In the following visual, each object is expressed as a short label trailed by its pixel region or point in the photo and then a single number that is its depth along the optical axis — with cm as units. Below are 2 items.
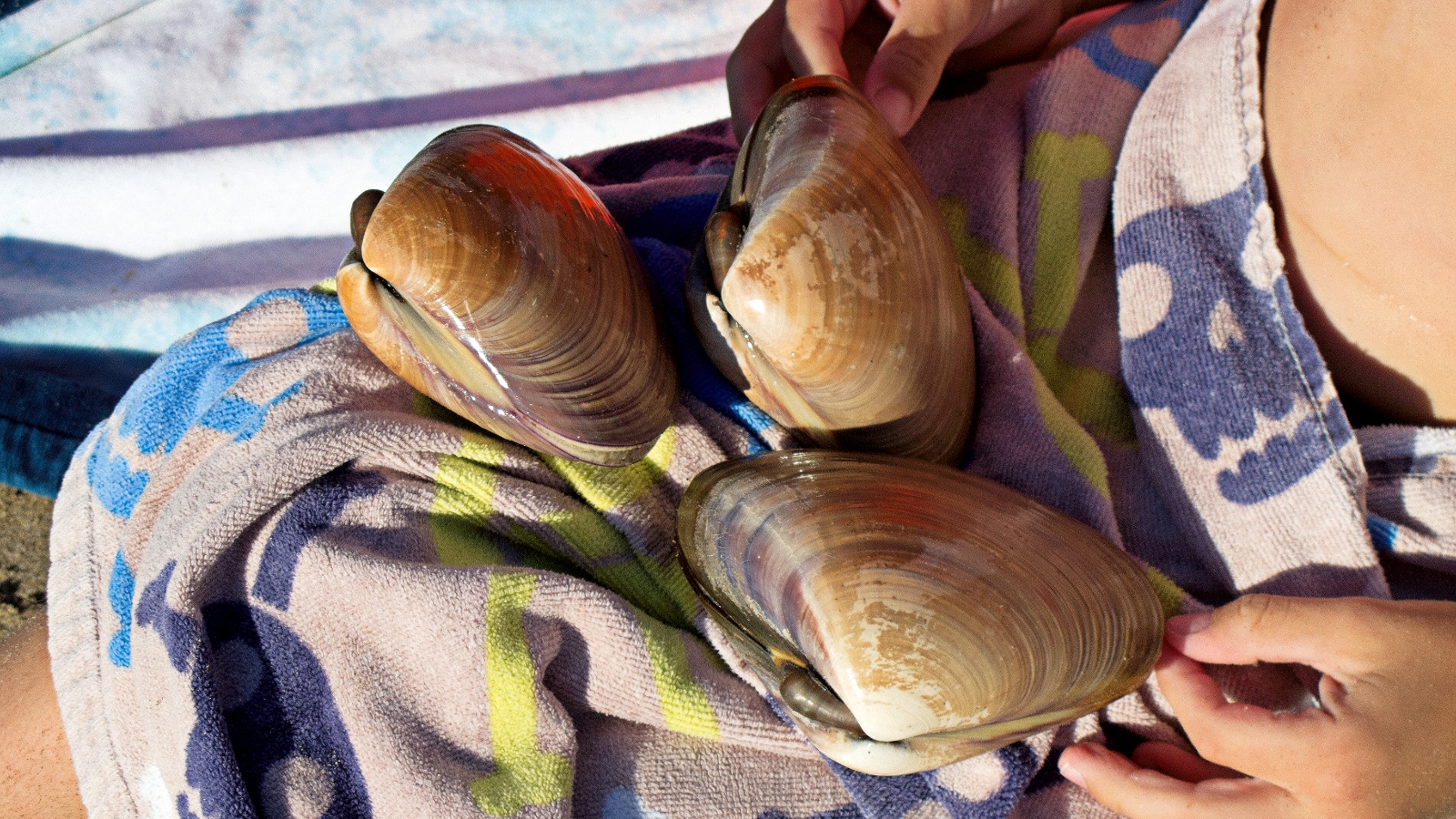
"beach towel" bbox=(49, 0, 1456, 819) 56
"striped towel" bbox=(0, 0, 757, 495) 92
